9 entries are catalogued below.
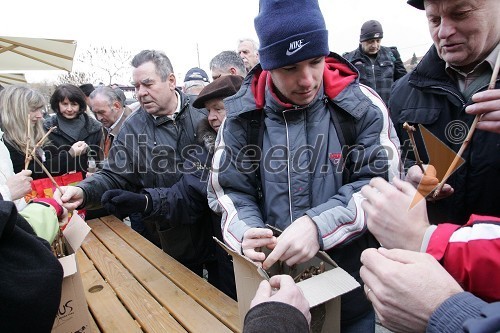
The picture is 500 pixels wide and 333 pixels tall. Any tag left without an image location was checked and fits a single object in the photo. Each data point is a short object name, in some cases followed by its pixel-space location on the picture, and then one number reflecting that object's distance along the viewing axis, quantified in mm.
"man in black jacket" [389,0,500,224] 1352
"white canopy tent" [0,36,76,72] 4883
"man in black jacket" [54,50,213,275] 2426
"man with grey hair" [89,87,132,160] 4039
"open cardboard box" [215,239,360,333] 999
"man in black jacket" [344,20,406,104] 4742
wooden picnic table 1669
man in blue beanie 1408
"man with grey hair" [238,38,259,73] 4365
